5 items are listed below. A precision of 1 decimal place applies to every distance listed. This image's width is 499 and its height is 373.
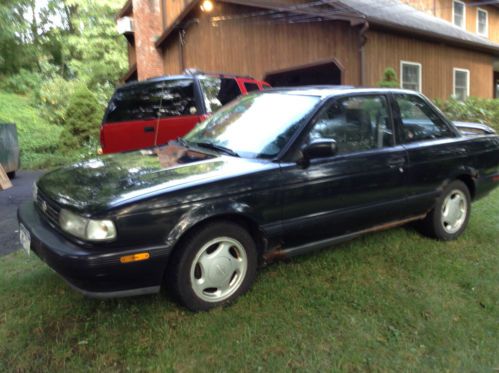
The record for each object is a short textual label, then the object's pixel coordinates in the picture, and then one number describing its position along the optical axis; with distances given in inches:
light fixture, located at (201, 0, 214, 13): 580.7
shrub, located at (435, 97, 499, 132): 431.2
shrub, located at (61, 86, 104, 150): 548.1
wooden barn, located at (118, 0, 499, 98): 449.7
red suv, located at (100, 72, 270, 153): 257.1
